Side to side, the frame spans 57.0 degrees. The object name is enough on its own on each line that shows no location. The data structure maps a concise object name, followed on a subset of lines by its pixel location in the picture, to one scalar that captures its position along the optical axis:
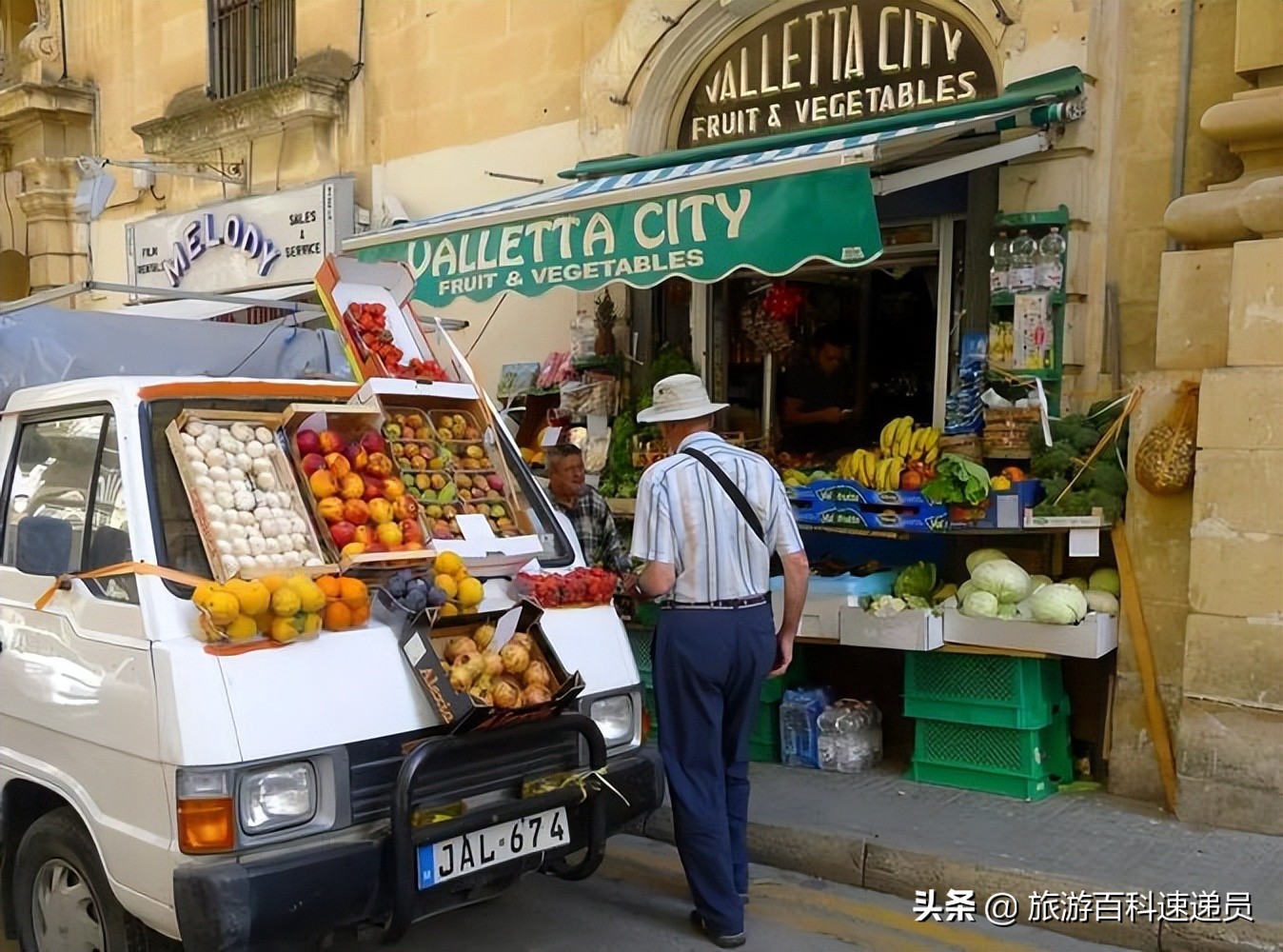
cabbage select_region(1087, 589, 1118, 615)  5.45
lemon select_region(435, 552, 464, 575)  3.89
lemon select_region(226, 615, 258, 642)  3.28
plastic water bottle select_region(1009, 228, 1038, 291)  6.00
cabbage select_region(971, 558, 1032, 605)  5.49
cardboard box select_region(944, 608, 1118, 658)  5.30
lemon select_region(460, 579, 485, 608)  3.85
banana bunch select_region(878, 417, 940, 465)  6.04
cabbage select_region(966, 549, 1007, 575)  5.88
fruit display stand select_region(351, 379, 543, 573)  4.30
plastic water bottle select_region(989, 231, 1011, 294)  6.11
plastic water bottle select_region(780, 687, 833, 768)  6.10
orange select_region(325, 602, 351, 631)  3.54
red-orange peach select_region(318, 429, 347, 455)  4.26
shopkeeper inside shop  7.36
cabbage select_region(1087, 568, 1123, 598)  5.52
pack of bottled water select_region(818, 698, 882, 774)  6.00
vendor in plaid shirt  5.97
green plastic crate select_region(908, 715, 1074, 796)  5.47
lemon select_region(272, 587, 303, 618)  3.35
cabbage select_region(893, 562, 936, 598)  5.96
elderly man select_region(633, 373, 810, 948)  4.14
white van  3.15
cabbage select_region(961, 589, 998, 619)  5.45
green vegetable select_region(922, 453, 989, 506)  5.55
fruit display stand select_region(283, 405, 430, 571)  3.98
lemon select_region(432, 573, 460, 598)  3.83
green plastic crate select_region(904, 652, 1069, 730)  5.46
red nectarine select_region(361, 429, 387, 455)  4.38
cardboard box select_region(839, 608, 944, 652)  5.59
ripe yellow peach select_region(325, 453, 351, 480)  4.18
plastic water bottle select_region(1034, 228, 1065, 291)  5.94
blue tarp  4.74
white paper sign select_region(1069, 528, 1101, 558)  5.41
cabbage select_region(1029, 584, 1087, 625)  5.28
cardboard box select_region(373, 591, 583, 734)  3.48
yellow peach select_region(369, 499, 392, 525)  4.11
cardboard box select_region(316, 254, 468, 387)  5.02
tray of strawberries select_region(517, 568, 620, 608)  4.07
